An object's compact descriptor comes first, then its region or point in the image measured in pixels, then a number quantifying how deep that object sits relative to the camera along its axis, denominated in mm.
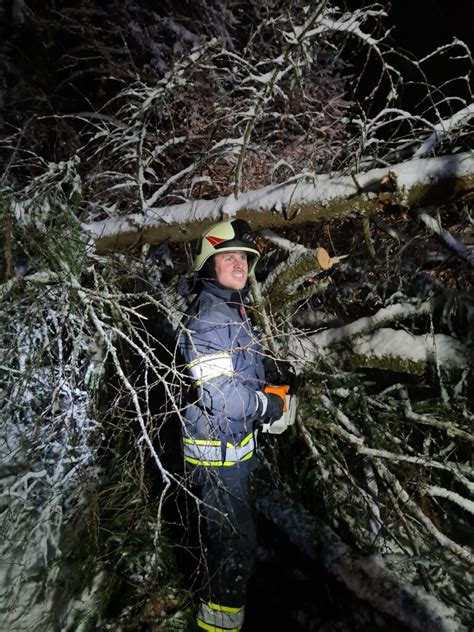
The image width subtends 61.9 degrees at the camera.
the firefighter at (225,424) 2408
